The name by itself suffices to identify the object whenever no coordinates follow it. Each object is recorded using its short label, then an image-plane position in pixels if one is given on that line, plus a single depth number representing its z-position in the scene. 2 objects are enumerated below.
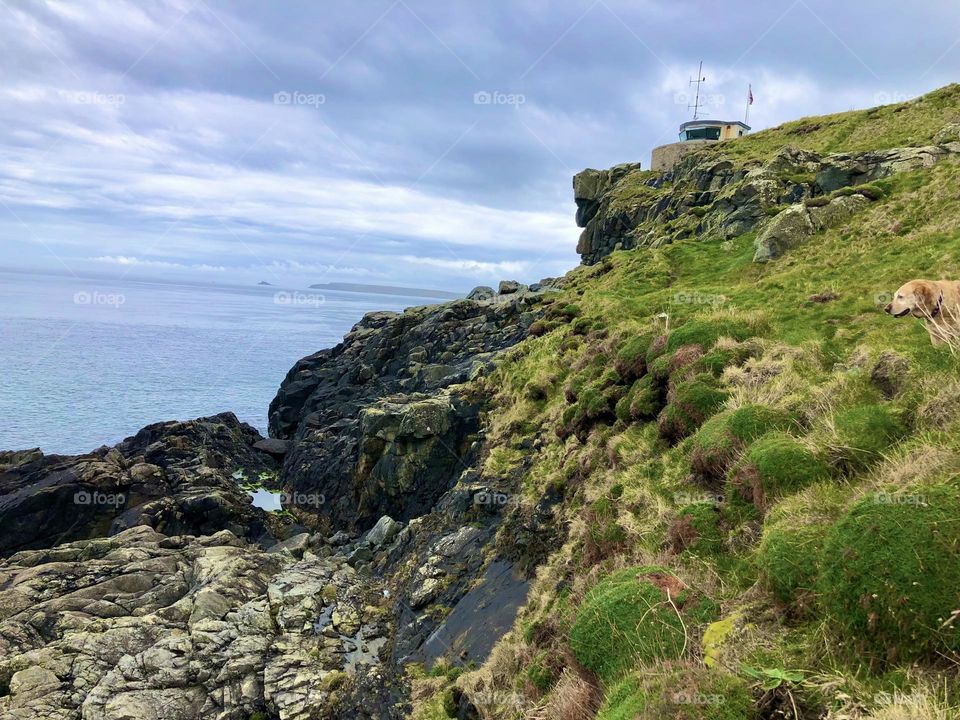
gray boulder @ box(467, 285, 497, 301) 67.94
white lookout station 84.50
